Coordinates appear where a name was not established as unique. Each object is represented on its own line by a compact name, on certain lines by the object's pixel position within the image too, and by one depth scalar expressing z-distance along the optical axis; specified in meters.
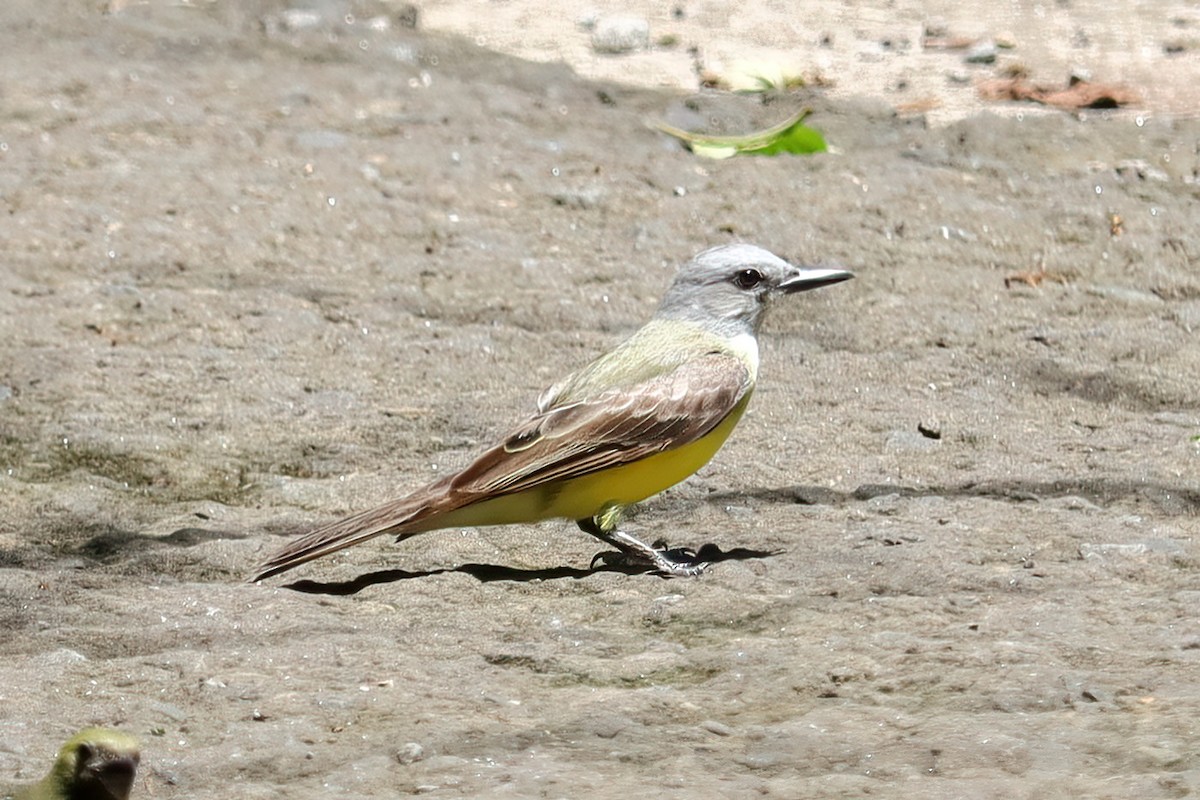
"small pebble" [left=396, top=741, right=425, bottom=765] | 8.10
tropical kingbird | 10.64
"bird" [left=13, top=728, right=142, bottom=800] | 6.41
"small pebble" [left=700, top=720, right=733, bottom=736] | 8.41
